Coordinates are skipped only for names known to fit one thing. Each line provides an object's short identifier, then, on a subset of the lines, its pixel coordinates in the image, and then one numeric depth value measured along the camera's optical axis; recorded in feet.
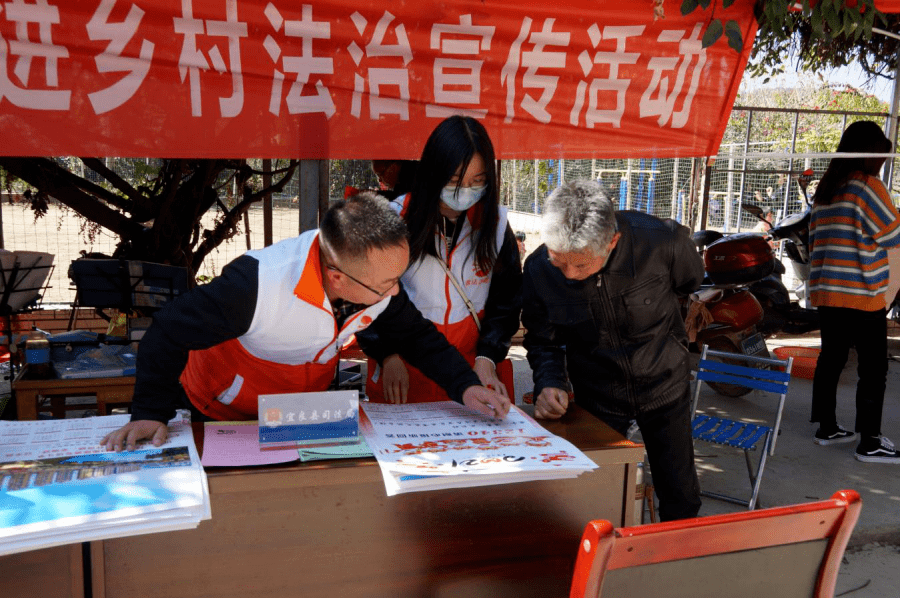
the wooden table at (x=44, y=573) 4.74
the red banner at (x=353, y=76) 9.06
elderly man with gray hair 7.69
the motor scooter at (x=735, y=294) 17.61
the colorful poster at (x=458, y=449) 5.00
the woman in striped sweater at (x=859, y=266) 13.19
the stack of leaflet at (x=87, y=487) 4.11
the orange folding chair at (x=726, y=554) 3.82
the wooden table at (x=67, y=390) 11.93
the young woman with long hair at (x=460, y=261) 7.24
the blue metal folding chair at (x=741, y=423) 11.76
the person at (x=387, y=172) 11.48
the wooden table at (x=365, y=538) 5.06
